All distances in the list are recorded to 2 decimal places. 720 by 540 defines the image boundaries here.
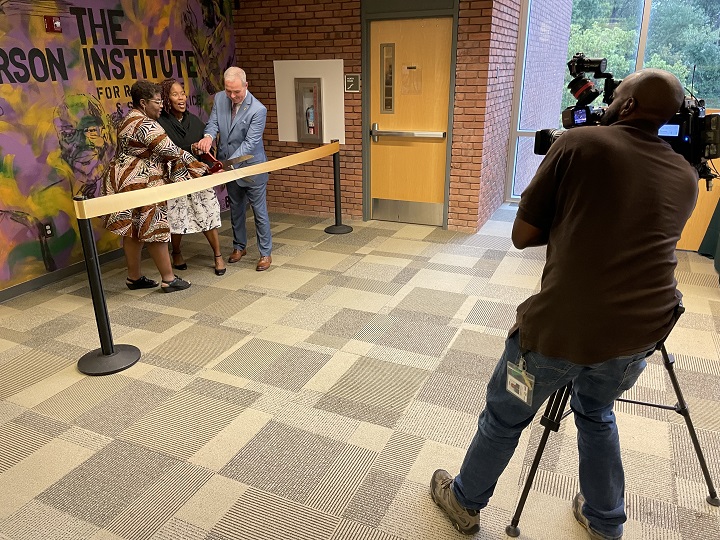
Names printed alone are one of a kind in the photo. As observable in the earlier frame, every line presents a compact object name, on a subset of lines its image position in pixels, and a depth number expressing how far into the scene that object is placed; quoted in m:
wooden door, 5.07
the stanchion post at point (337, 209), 5.26
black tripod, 1.69
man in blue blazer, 4.13
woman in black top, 3.97
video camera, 1.90
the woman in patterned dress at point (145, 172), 3.56
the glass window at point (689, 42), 5.00
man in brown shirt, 1.33
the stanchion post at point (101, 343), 2.80
